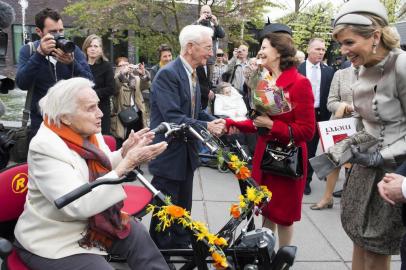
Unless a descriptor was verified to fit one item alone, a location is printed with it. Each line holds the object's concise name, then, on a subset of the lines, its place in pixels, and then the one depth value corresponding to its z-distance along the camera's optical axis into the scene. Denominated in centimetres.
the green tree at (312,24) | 1806
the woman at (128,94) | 646
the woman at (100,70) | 577
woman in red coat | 297
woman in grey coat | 220
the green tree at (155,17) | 1212
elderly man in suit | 321
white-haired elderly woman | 216
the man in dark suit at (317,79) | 551
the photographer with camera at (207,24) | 608
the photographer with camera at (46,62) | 345
